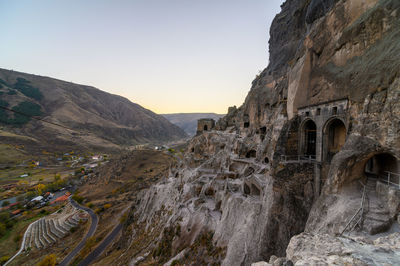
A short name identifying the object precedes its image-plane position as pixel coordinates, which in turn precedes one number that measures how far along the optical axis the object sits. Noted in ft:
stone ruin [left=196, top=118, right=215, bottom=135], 169.87
